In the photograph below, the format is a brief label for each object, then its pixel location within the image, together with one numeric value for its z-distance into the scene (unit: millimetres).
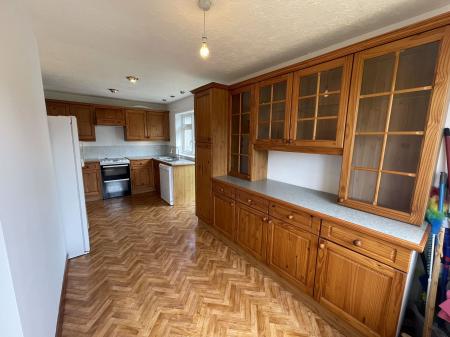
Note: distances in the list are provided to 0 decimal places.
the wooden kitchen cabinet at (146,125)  4996
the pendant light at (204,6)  1337
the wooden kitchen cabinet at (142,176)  4906
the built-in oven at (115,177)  4526
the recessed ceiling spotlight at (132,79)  3109
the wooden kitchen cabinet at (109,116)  4566
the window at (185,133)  4973
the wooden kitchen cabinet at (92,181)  4343
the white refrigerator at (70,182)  2295
